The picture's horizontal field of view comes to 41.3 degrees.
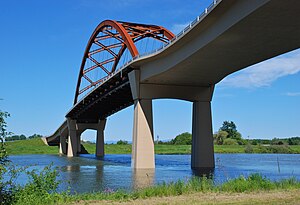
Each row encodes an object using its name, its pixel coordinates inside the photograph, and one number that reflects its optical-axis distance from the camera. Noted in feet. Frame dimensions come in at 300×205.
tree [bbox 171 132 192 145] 445.70
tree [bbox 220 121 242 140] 548.31
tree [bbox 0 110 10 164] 32.03
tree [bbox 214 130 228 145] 383.65
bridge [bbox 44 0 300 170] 71.15
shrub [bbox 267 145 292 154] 323.84
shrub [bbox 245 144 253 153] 320.13
